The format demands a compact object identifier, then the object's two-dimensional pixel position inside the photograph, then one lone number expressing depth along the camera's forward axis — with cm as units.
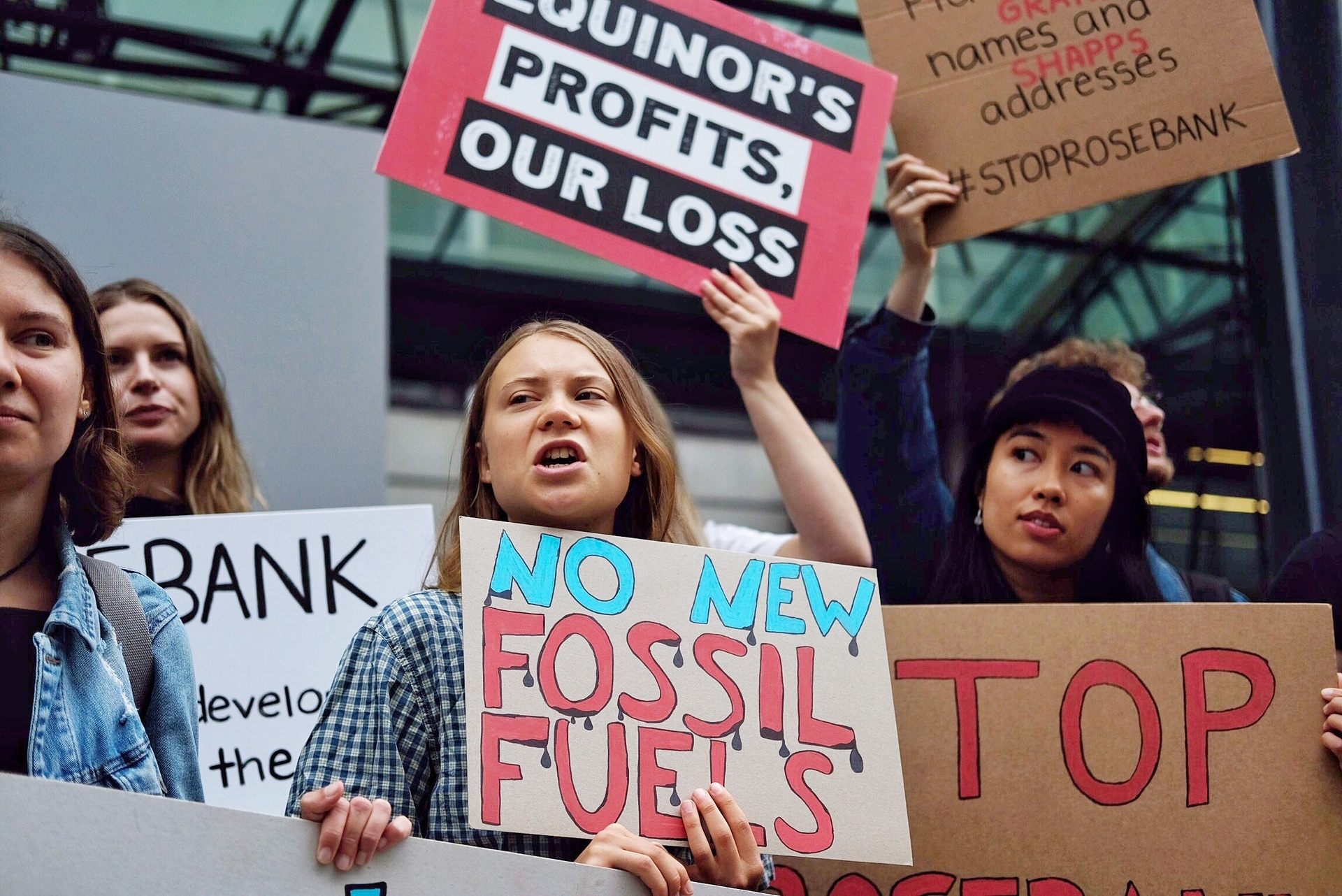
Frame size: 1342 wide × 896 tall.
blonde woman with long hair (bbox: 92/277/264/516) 431
